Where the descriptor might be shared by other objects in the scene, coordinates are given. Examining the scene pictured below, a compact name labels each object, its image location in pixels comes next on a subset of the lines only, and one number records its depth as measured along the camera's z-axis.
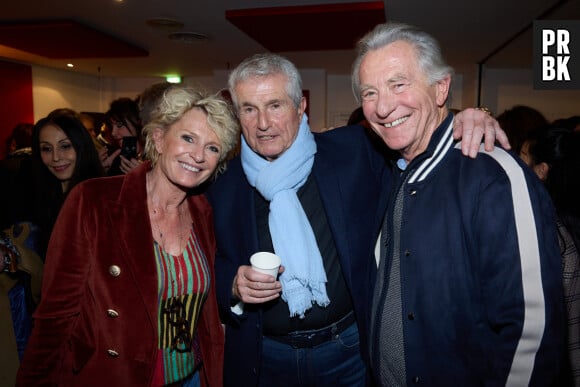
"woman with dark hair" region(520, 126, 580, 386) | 1.76
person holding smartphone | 2.93
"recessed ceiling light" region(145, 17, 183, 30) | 5.90
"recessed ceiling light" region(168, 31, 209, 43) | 6.64
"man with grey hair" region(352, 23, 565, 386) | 1.14
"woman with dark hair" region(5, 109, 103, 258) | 2.44
